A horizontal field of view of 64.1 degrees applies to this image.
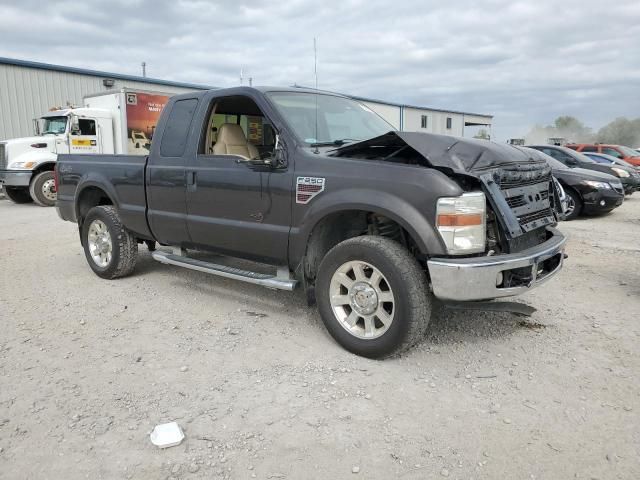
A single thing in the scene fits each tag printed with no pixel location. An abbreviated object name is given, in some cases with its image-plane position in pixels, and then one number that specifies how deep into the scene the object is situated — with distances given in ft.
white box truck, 43.01
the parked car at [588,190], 32.91
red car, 56.44
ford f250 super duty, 10.73
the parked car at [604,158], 48.45
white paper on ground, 8.62
